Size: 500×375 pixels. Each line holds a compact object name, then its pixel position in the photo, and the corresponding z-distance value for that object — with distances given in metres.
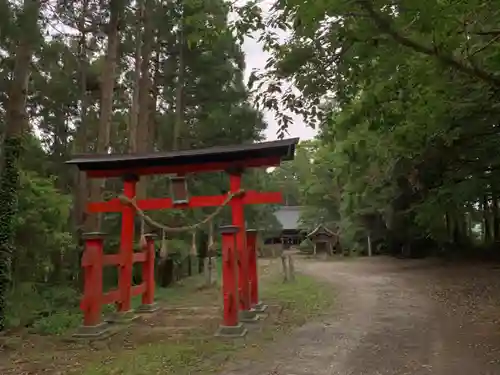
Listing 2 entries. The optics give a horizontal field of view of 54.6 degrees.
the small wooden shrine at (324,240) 30.88
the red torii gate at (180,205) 7.64
